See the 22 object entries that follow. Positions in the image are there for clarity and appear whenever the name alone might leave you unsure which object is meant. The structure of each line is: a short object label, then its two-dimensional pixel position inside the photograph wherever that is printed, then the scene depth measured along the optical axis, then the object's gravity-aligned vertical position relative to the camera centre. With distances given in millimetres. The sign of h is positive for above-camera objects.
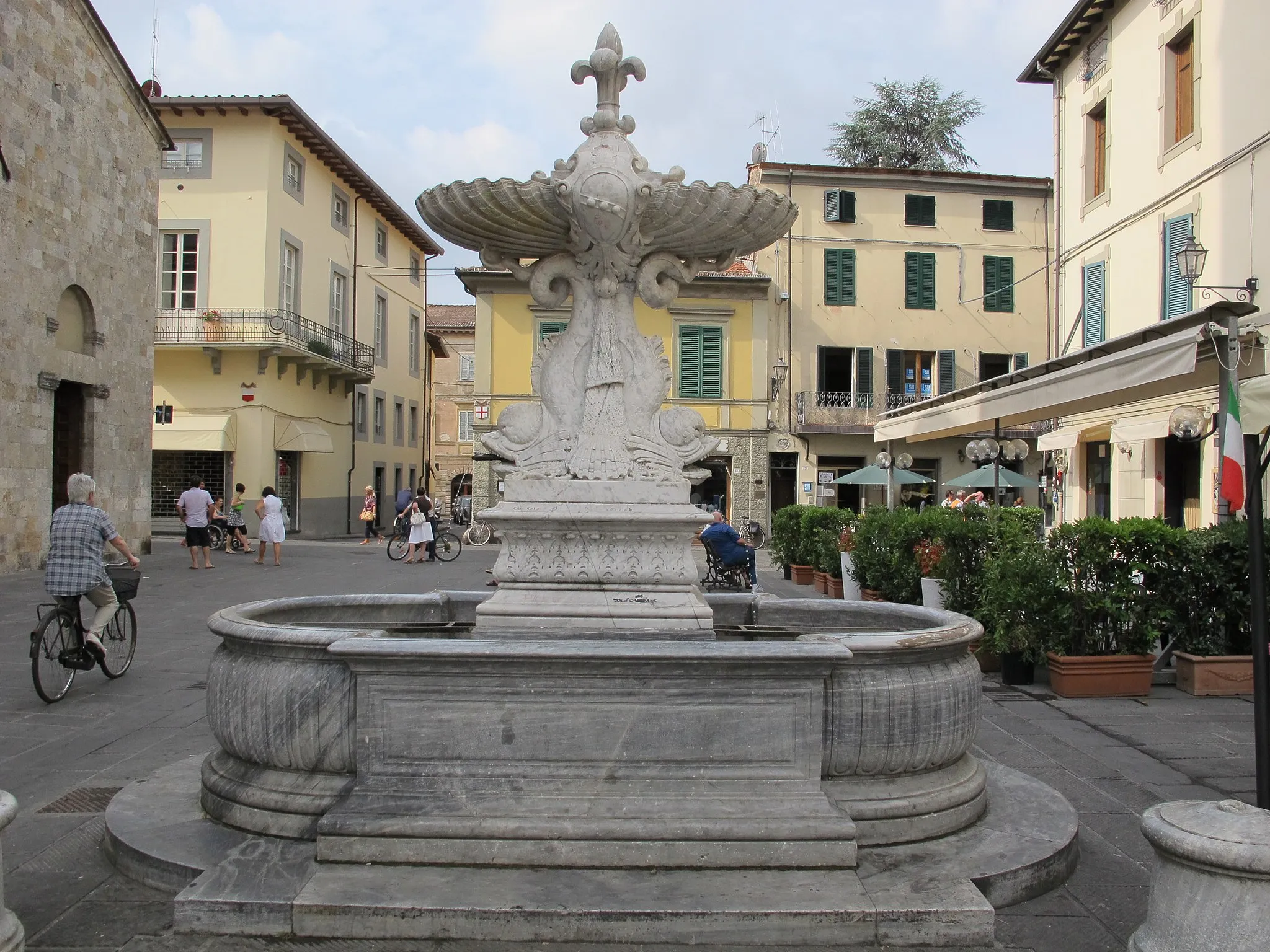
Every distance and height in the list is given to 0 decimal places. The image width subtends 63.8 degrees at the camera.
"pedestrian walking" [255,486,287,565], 19047 -410
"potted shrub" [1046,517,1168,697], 7352 -761
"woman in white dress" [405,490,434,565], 20641 -483
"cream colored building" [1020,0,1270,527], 15102 +5463
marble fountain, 3197 -1061
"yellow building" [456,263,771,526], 29297 +4323
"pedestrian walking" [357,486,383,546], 27766 -183
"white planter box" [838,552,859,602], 12695 -919
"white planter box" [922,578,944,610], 9405 -753
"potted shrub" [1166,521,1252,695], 7422 -724
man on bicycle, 7223 -359
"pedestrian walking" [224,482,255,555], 21969 -476
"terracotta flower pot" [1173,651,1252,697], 7414 -1148
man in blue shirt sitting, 12518 -468
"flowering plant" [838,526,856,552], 12644 -355
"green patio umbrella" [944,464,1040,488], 23312 +801
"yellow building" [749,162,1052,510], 29906 +6256
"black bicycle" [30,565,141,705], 6906 -1044
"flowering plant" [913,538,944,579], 9734 -411
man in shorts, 17781 -305
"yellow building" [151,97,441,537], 26562 +5305
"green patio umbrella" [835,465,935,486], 25016 +853
